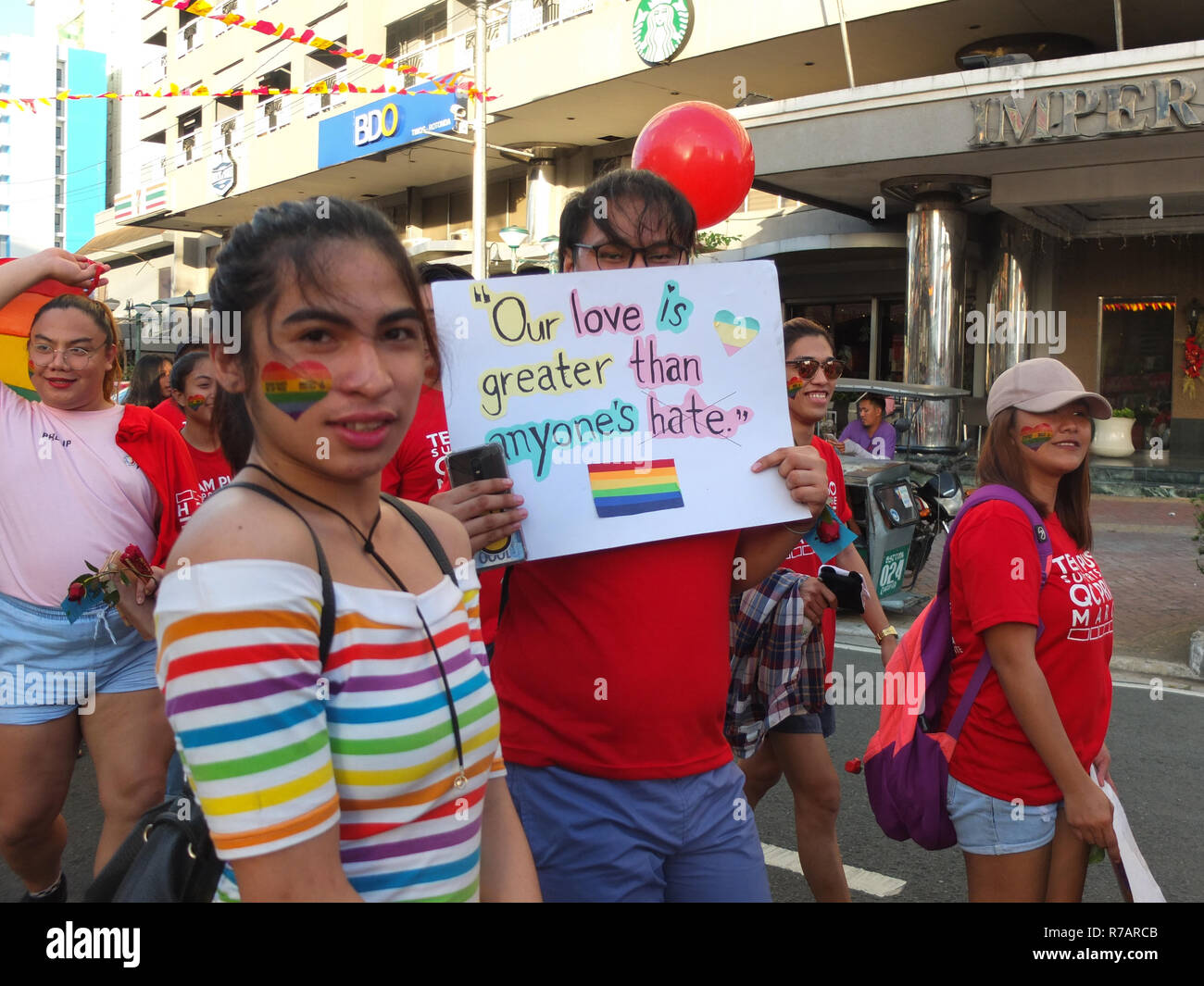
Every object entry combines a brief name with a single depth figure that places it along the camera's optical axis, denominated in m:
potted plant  17.66
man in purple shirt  9.95
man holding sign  1.98
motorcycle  8.54
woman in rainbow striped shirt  1.14
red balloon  3.94
